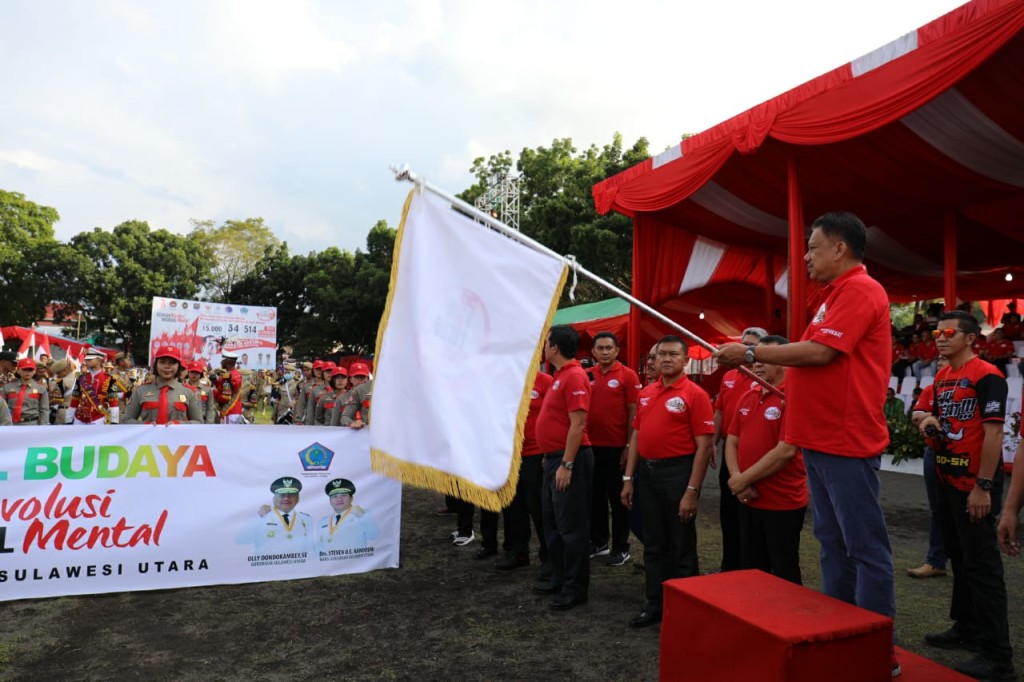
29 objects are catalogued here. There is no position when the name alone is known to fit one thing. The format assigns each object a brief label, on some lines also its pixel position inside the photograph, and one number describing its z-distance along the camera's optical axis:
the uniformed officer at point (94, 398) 10.37
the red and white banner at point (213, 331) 13.71
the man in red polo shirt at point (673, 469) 3.84
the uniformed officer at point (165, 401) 5.52
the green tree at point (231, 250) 40.31
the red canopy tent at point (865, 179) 6.25
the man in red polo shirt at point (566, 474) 4.05
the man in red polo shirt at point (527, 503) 4.81
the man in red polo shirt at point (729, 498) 4.36
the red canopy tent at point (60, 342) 19.31
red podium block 1.71
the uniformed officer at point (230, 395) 10.88
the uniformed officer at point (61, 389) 9.80
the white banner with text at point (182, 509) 4.11
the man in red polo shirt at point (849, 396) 2.22
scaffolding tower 23.19
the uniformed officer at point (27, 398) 7.09
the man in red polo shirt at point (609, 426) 5.30
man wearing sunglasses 3.00
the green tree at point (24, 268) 33.97
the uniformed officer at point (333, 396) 7.87
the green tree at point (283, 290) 37.19
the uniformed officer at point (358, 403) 7.28
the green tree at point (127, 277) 34.72
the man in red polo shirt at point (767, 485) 3.25
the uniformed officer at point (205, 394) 8.32
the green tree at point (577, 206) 20.33
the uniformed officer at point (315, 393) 8.54
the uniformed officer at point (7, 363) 7.43
